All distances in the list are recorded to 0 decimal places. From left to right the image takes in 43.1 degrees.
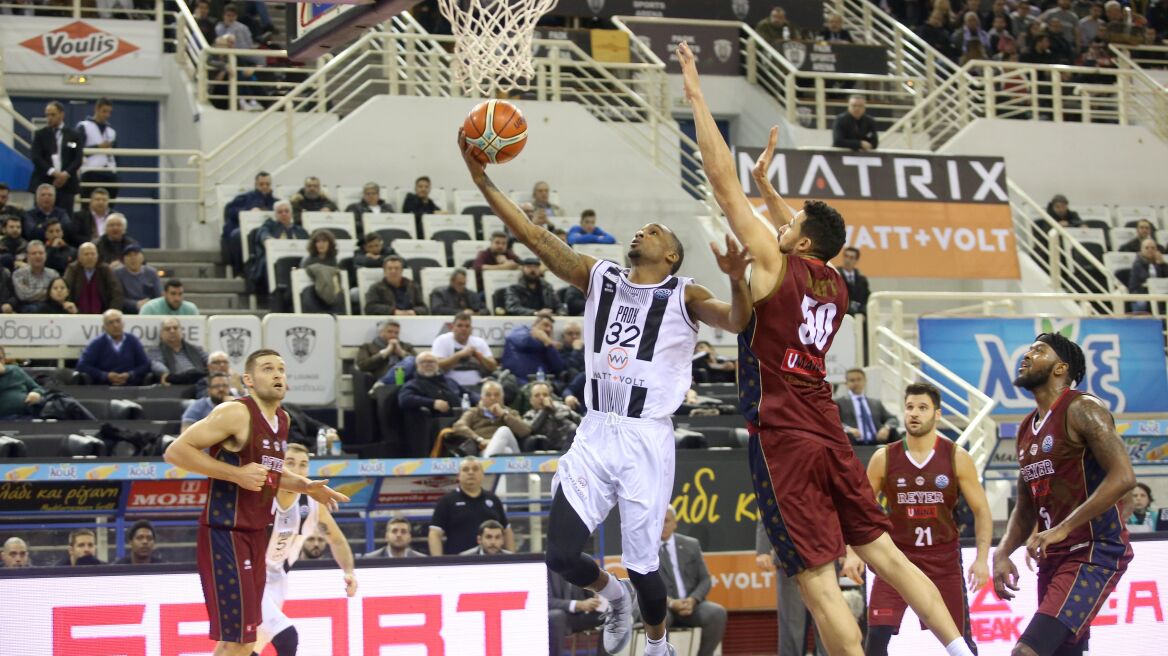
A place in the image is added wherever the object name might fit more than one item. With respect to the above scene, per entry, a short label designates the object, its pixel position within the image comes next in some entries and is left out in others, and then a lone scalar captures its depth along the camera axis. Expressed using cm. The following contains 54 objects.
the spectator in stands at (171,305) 1503
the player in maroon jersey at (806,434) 678
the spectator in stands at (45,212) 1642
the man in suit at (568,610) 1105
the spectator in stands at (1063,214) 2134
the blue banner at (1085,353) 1616
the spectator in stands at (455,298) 1628
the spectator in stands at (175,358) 1421
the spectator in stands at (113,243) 1606
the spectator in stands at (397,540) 1135
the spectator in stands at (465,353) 1493
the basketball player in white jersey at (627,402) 737
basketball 752
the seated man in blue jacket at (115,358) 1404
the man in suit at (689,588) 1176
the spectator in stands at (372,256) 1666
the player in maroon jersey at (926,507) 892
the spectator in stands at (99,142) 1859
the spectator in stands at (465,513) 1157
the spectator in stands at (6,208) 1603
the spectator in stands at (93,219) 1655
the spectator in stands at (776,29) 2423
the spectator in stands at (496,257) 1720
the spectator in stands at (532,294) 1653
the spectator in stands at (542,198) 1848
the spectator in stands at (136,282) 1559
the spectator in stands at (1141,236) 2062
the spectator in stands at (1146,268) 1956
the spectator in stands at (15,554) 1053
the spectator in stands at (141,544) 1084
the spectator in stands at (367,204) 1816
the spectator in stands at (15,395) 1312
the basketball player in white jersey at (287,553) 888
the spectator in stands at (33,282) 1502
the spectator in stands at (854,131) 2011
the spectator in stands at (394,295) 1605
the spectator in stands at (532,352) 1527
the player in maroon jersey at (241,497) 757
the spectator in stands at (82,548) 1070
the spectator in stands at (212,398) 1259
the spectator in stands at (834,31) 2475
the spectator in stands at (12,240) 1560
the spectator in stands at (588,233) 1786
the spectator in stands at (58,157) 1734
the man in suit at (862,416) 1434
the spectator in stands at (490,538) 1127
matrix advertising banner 1930
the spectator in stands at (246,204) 1781
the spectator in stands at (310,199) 1792
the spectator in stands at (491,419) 1340
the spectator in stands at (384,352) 1500
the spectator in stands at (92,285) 1525
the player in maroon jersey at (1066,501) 738
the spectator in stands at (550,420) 1359
